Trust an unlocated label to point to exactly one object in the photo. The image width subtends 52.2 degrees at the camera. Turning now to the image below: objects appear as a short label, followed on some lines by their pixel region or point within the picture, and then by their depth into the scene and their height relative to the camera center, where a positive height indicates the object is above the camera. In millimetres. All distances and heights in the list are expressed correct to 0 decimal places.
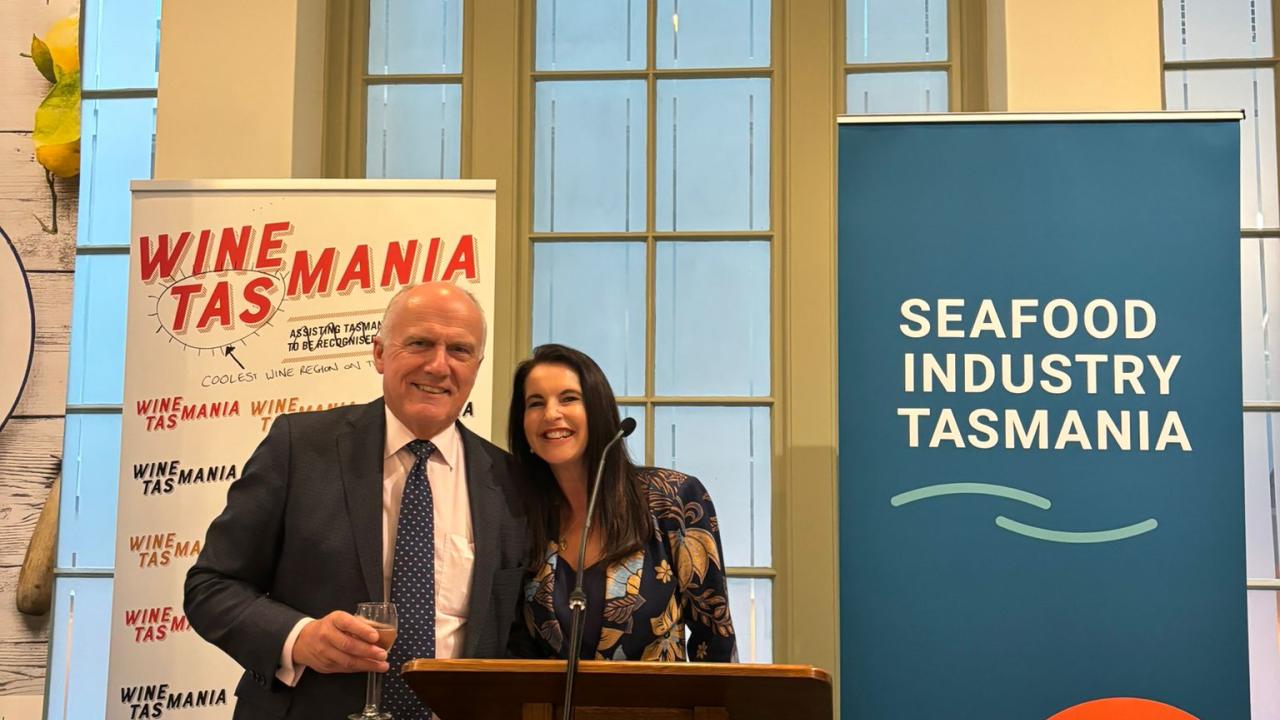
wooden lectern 1909 -326
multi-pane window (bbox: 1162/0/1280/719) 3891 +816
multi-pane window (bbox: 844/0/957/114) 4156 +1342
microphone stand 1872 -230
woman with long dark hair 2621 -128
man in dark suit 2457 -126
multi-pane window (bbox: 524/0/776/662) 4074 +778
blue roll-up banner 2990 +141
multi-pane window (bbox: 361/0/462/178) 4281 +1262
